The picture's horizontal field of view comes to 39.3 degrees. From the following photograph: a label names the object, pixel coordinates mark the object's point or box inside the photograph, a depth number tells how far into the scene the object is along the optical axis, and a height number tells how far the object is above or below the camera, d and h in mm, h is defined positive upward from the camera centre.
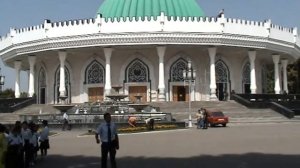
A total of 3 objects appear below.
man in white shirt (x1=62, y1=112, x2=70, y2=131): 20287 -1228
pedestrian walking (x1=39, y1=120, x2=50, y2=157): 10414 -1006
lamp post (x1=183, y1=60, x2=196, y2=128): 25643 +1382
